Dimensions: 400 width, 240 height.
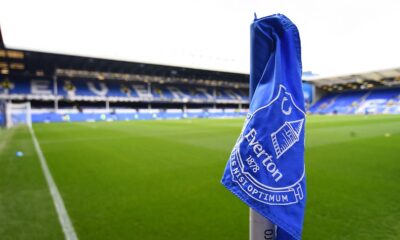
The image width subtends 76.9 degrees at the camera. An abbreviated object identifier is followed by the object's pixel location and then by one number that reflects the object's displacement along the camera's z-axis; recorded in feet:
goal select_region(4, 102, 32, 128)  108.43
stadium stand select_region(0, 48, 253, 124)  126.72
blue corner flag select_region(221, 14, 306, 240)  3.67
